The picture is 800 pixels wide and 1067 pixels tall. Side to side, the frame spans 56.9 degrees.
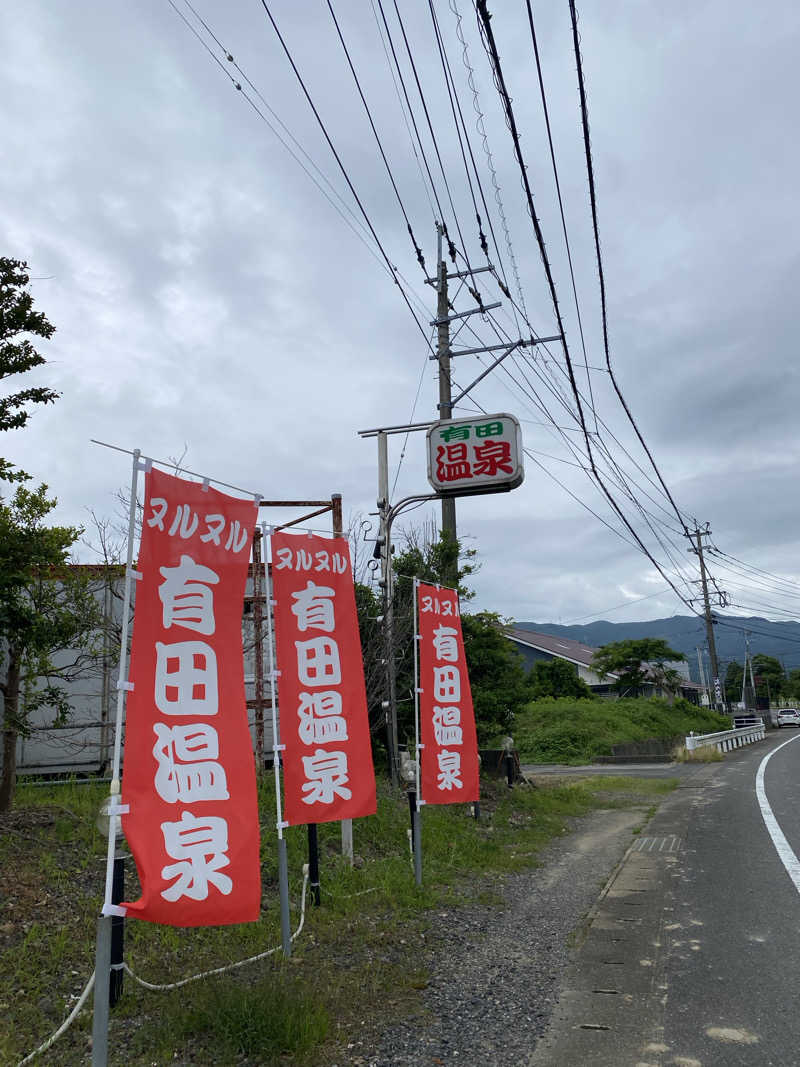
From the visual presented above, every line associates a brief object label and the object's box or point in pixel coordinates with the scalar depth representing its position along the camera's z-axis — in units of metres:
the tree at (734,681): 81.62
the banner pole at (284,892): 5.21
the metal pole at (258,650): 9.32
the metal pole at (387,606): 10.88
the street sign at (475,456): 11.56
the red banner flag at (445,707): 8.49
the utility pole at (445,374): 14.65
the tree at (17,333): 6.27
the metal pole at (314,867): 6.63
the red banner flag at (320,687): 6.35
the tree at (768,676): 80.56
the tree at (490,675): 14.48
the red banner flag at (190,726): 4.01
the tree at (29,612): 6.48
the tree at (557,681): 35.72
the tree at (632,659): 38.38
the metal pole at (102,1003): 3.40
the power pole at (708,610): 45.69
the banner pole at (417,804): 7.58
